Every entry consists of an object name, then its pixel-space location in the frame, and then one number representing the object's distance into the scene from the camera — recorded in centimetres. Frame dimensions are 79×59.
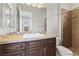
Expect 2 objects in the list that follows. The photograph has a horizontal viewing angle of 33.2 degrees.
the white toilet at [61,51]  174
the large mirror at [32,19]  169
